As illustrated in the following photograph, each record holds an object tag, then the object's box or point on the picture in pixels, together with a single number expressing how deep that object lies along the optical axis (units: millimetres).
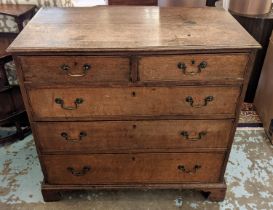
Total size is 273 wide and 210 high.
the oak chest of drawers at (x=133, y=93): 1180
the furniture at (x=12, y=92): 1757
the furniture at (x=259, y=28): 1992
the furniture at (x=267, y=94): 2051
